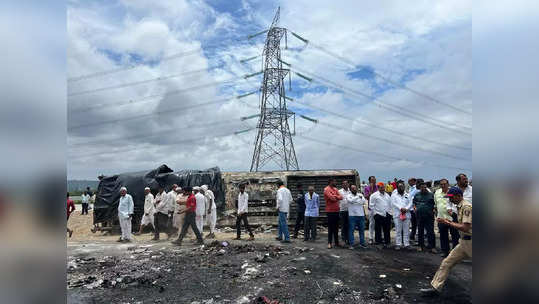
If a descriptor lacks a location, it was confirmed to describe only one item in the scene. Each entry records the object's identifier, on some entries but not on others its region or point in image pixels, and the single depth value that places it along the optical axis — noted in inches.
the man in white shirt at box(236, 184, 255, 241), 440.1
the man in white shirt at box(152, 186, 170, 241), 475.7
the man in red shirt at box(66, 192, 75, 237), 456.4
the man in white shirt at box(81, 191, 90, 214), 783.1
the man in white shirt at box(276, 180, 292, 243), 419.9
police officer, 208.4
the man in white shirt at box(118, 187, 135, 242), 465.4
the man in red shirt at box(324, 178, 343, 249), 383.9
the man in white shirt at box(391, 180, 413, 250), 374.3
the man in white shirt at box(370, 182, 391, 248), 395.9
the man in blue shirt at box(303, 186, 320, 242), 414.0
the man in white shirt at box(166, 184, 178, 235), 483.1
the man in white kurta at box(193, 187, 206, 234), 454.9
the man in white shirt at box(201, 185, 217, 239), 478.6
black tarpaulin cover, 557.3
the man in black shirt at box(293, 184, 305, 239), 465.7
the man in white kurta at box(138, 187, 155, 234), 496.6
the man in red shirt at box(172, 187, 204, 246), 415.2
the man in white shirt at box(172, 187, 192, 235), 447.8
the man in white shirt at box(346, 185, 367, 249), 388.5
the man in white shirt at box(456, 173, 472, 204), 275.8
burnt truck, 550.0
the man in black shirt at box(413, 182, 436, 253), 358.9
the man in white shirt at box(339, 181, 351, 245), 401.2
